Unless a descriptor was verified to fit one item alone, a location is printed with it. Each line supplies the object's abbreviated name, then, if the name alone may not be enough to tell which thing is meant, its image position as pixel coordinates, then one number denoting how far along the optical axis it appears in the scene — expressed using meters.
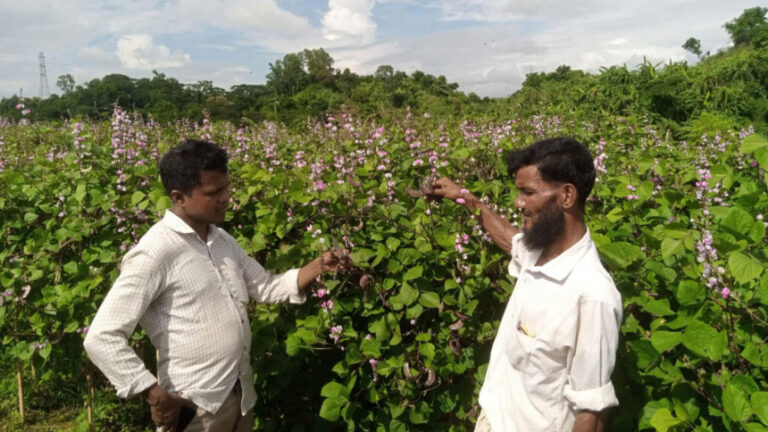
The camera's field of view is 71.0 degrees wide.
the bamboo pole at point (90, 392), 3.65
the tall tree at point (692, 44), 88.71
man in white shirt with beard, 1.58
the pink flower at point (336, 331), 2.41
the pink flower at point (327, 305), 2.43
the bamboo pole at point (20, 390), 3.97
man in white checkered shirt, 2.00
